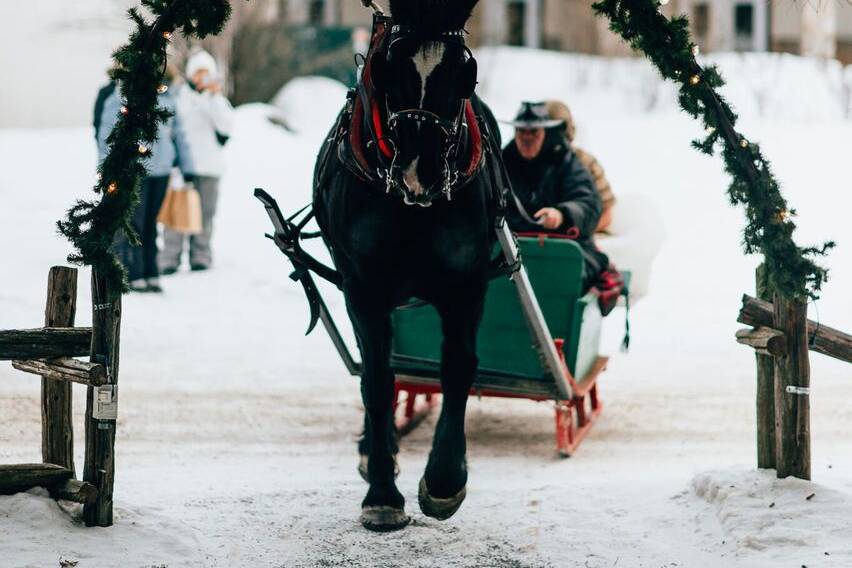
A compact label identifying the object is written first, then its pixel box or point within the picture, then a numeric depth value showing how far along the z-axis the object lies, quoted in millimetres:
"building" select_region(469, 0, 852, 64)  23647
